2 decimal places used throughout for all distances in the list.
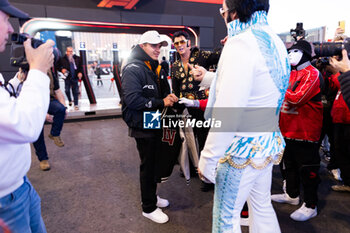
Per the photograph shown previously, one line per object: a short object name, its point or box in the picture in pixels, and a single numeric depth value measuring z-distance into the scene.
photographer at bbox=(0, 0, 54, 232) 0.83
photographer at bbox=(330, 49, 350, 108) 1.42
